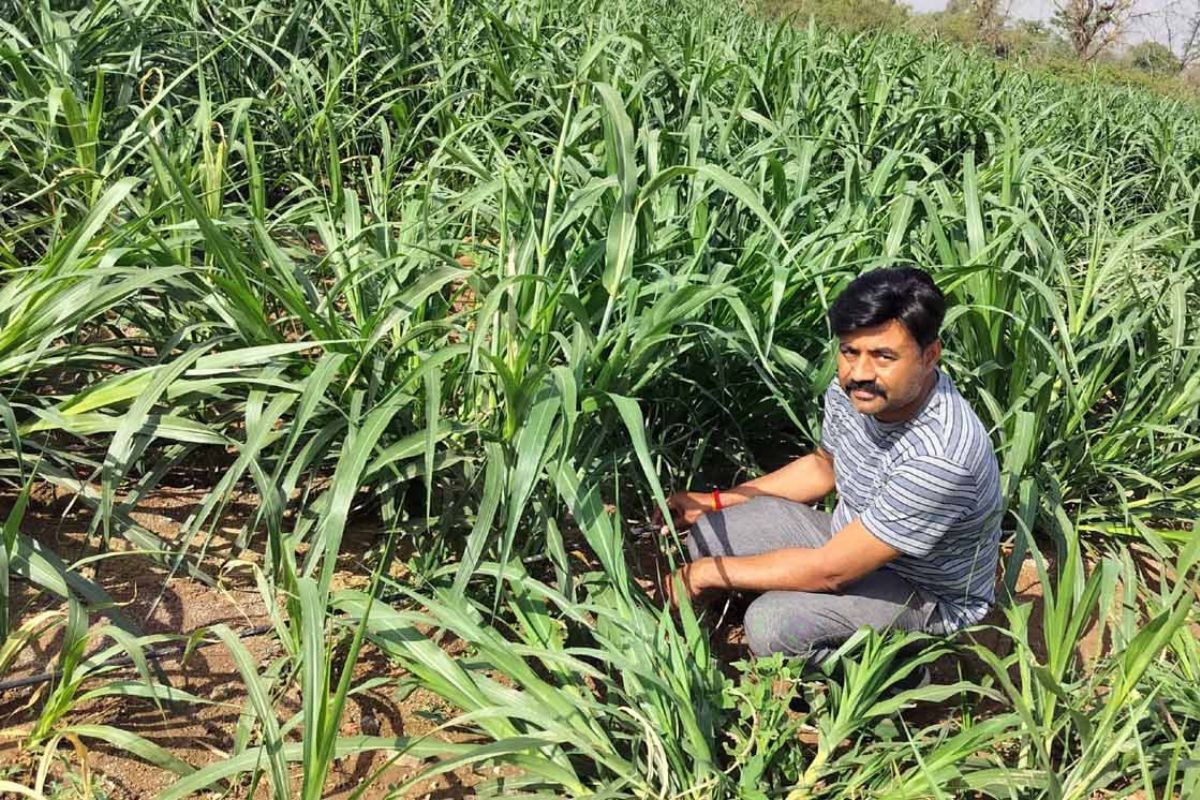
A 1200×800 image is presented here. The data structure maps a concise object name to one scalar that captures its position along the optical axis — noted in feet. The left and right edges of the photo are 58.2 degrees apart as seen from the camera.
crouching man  5.31
